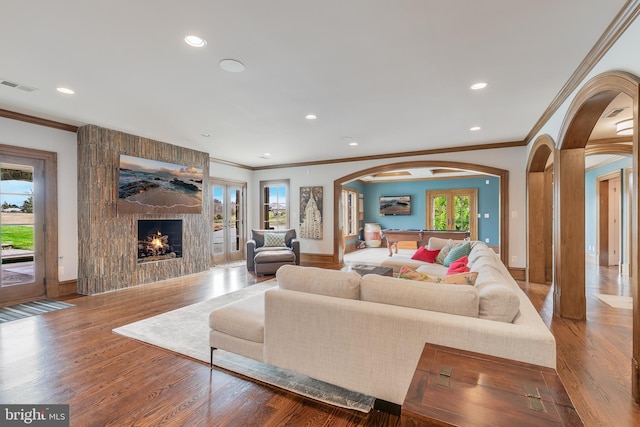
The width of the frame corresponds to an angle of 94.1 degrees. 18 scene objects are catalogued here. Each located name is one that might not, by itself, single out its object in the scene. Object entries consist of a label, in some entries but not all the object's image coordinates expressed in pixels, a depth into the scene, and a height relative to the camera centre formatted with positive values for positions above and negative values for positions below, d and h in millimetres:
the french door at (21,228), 4016 -161
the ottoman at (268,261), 5871 -918
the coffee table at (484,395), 878 -609
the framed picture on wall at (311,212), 7582 +58
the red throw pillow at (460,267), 3290 -618
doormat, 3604 -1199
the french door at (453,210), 10086 +117
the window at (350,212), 10047 +73
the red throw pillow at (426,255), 5109 -719
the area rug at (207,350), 2043 -1225
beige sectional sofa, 1581 -666
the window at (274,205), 8133 +274
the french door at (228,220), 7469 -133
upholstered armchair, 5891 -747
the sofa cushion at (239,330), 2246 -894
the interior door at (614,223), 6887 -263
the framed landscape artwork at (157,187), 4980 +528
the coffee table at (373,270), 3946 -777
